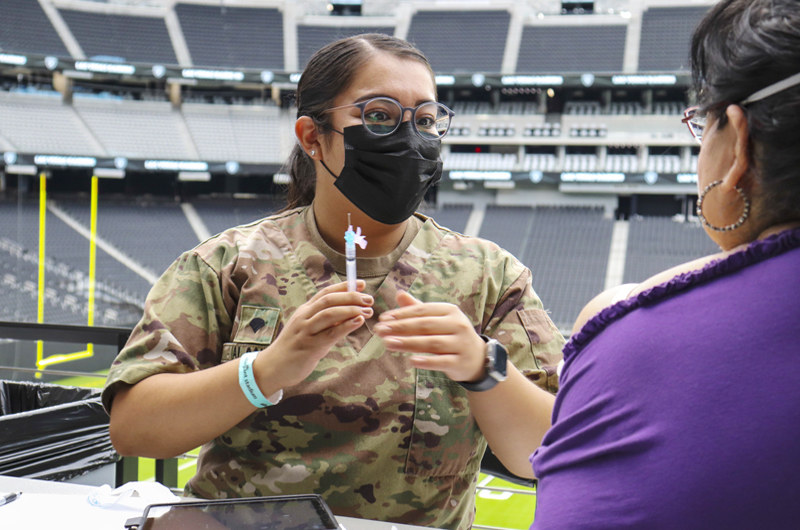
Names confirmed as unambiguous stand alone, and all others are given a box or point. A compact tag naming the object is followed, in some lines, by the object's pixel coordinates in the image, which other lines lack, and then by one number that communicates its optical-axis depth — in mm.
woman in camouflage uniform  913
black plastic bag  1527
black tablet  731
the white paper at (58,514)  819
